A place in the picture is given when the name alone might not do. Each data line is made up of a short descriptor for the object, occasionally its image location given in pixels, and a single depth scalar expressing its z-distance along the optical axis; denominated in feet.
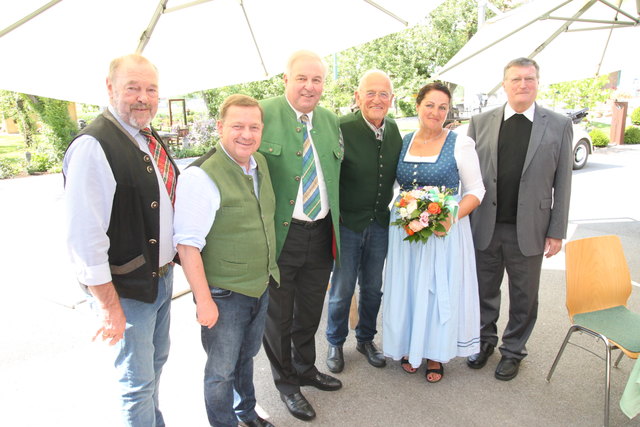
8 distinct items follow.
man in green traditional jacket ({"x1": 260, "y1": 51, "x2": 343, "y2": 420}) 8.82
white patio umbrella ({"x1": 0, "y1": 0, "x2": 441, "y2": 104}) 8.24
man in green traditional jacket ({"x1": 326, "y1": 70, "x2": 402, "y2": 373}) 10.17
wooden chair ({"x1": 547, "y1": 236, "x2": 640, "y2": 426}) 10.07
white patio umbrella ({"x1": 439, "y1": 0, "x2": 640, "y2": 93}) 16.96
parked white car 38.69
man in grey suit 10.25
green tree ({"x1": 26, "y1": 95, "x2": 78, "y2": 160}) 50.55
